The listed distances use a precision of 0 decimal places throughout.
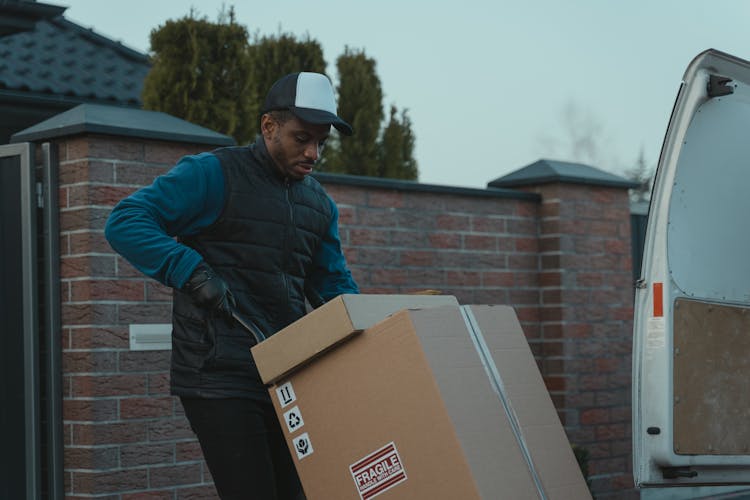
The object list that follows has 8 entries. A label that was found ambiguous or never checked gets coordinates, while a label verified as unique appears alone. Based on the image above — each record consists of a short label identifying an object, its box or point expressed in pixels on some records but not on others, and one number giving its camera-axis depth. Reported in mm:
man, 3459
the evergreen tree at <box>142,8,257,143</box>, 9219
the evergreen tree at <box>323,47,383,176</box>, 12734
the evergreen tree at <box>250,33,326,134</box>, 11125
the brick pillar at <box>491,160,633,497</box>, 7242
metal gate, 5191
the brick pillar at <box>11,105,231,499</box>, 5133
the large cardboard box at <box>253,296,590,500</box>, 3219
